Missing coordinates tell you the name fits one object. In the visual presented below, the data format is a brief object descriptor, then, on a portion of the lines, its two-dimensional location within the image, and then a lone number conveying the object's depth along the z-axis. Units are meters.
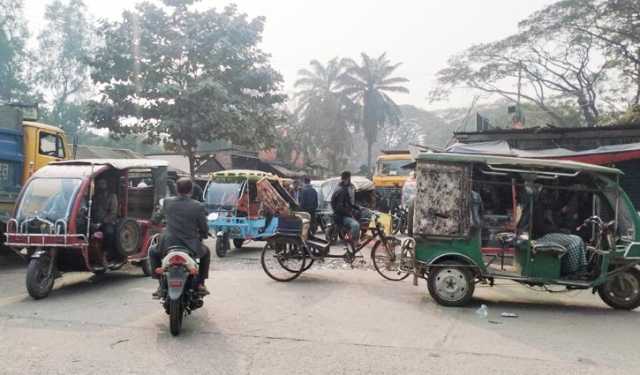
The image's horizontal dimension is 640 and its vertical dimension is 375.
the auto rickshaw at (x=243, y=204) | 11.80
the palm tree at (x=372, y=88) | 42.09
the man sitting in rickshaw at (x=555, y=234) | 6.94
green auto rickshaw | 6.83
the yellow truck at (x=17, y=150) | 9.63
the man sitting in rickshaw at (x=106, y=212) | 7.83
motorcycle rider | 5.66
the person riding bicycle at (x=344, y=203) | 8.96
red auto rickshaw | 7.01
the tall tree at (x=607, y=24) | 19.98
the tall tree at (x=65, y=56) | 32.62
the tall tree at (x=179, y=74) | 19.03
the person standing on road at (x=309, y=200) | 11.62
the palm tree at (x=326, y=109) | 41.72
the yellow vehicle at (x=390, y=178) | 18.50
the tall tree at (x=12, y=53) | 29.17
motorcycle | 5.22
